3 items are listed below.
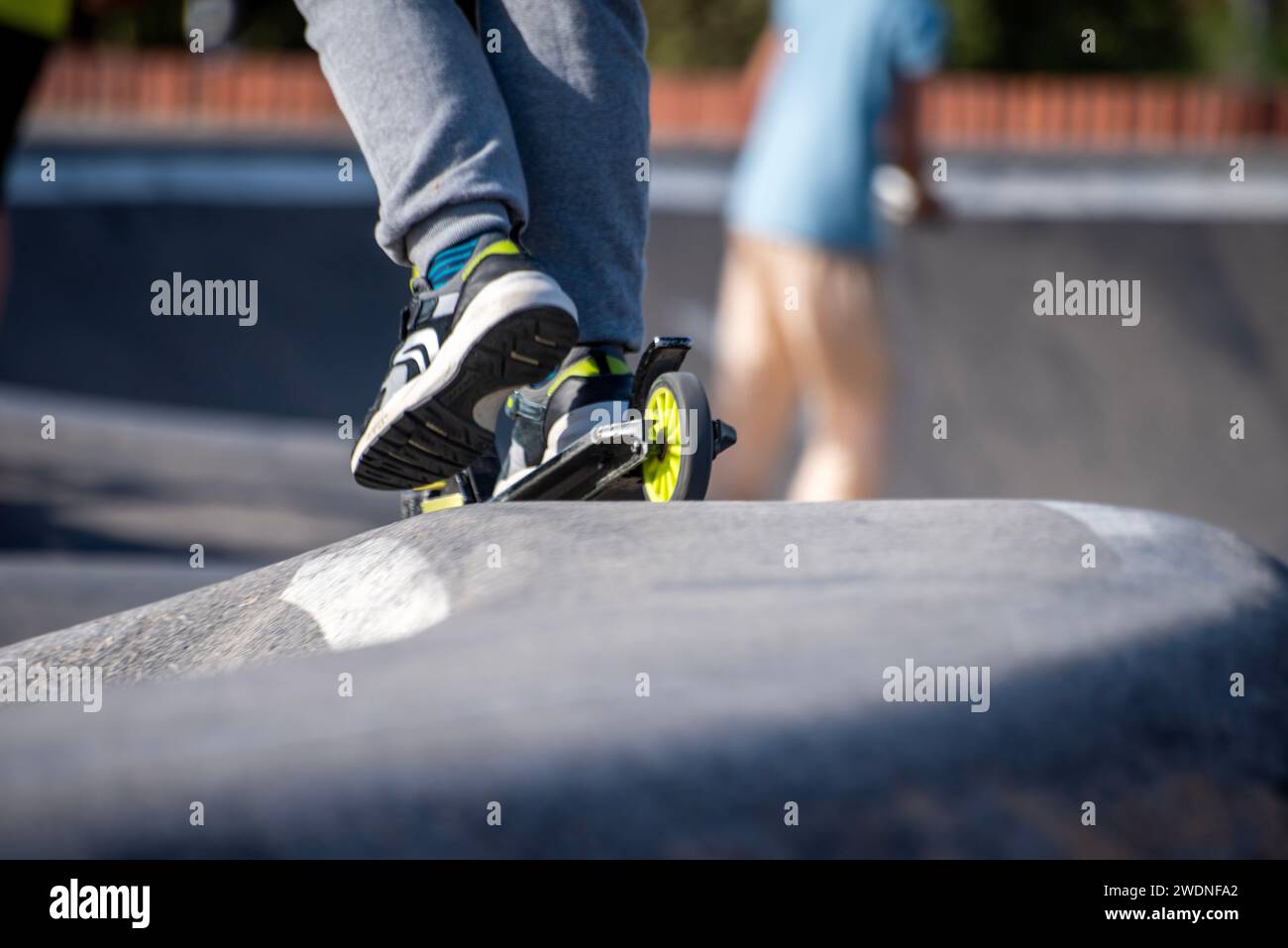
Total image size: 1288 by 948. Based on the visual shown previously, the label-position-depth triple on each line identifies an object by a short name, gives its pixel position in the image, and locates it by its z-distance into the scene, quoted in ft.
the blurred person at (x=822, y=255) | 15.64
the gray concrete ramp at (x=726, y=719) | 3.32
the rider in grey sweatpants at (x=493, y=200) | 6.85
